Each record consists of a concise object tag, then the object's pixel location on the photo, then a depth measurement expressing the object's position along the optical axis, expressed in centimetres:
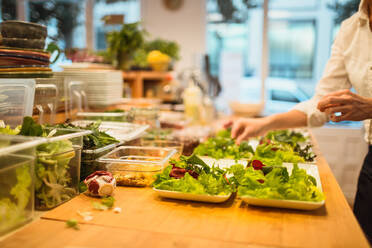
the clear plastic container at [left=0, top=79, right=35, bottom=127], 121
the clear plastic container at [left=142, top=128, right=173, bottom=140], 187
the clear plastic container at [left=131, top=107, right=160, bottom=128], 207
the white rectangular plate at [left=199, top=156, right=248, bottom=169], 151
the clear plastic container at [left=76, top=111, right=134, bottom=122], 185
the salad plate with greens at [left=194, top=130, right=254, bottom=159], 163
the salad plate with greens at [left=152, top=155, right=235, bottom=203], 107
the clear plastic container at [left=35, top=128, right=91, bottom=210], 97
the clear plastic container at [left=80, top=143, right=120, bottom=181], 123
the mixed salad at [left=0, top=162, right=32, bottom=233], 86
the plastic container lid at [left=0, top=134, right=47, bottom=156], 84
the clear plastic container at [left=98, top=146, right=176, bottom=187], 122
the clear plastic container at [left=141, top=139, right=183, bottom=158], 165
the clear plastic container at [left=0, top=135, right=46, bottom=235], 85
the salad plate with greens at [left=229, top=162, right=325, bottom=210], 101
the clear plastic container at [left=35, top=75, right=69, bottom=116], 146
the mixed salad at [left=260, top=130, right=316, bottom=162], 168
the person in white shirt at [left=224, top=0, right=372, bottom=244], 175
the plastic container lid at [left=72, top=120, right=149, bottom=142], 143
